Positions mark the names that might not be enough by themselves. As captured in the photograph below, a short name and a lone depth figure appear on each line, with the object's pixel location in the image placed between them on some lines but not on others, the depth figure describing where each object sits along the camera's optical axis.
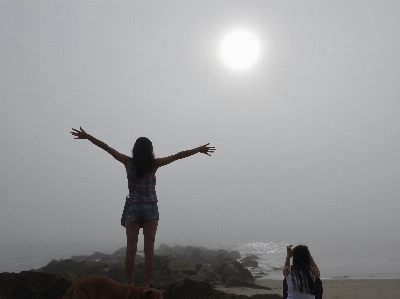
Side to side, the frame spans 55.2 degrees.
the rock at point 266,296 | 9.59
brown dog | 4.21
